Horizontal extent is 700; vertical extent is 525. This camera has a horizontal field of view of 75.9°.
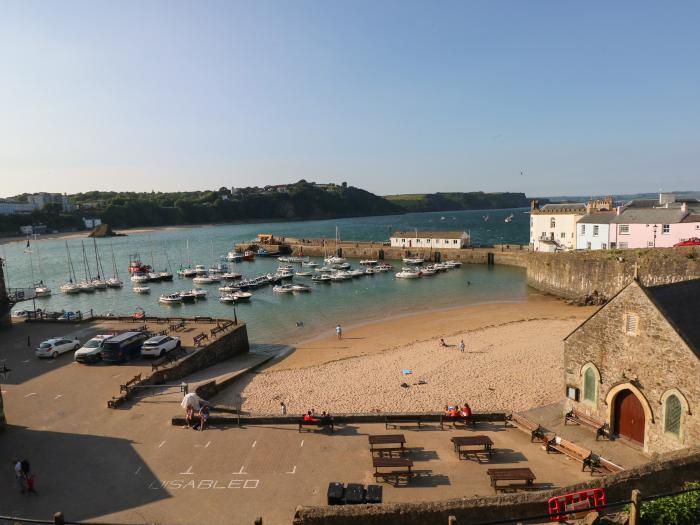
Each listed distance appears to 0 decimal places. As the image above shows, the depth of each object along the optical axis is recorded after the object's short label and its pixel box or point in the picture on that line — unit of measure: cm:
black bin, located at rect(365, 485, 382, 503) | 1029
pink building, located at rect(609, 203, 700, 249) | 4444
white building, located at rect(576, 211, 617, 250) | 5069
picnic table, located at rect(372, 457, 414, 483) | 1166
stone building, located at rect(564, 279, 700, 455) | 1207
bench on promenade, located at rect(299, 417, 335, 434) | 1462
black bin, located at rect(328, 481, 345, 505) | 1025
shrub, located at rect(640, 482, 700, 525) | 762
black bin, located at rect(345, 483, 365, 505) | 1027
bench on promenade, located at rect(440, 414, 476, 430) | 1490
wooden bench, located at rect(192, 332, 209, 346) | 2584
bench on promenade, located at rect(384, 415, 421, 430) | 1498
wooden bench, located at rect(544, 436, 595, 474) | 1228
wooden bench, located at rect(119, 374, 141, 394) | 1800
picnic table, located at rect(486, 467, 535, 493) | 1119
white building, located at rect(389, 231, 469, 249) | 8012
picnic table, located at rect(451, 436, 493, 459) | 1282
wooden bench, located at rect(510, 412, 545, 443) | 1384
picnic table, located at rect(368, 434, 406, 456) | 1285
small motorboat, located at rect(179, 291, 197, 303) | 5400
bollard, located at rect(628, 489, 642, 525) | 688
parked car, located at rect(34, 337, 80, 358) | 2358
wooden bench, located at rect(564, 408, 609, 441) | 1388
